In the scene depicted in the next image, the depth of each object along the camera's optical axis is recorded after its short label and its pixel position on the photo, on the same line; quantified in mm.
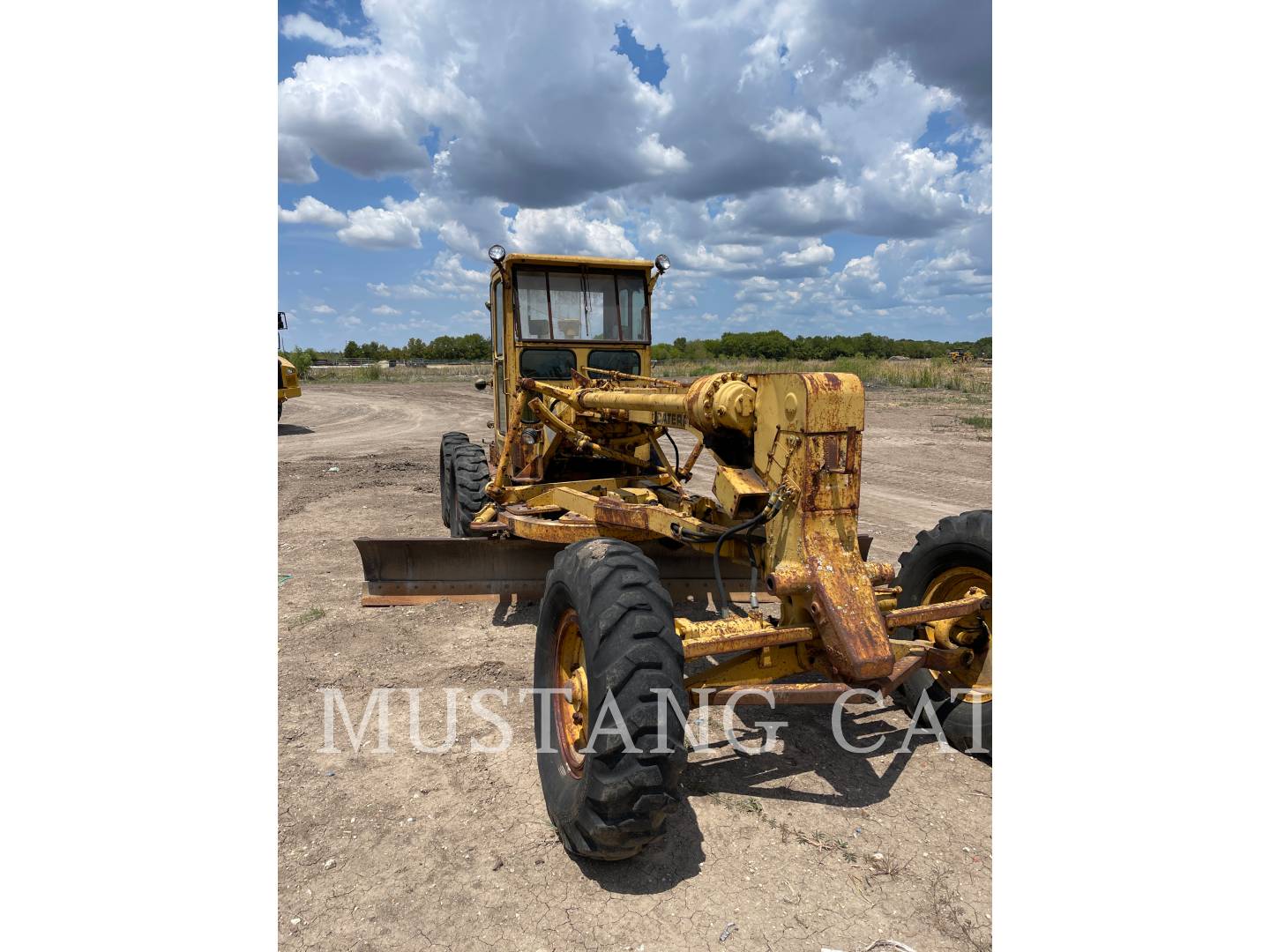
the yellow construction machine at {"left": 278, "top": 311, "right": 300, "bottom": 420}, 16911
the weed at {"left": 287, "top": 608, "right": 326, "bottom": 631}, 5246
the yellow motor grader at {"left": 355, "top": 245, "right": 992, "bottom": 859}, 2648
